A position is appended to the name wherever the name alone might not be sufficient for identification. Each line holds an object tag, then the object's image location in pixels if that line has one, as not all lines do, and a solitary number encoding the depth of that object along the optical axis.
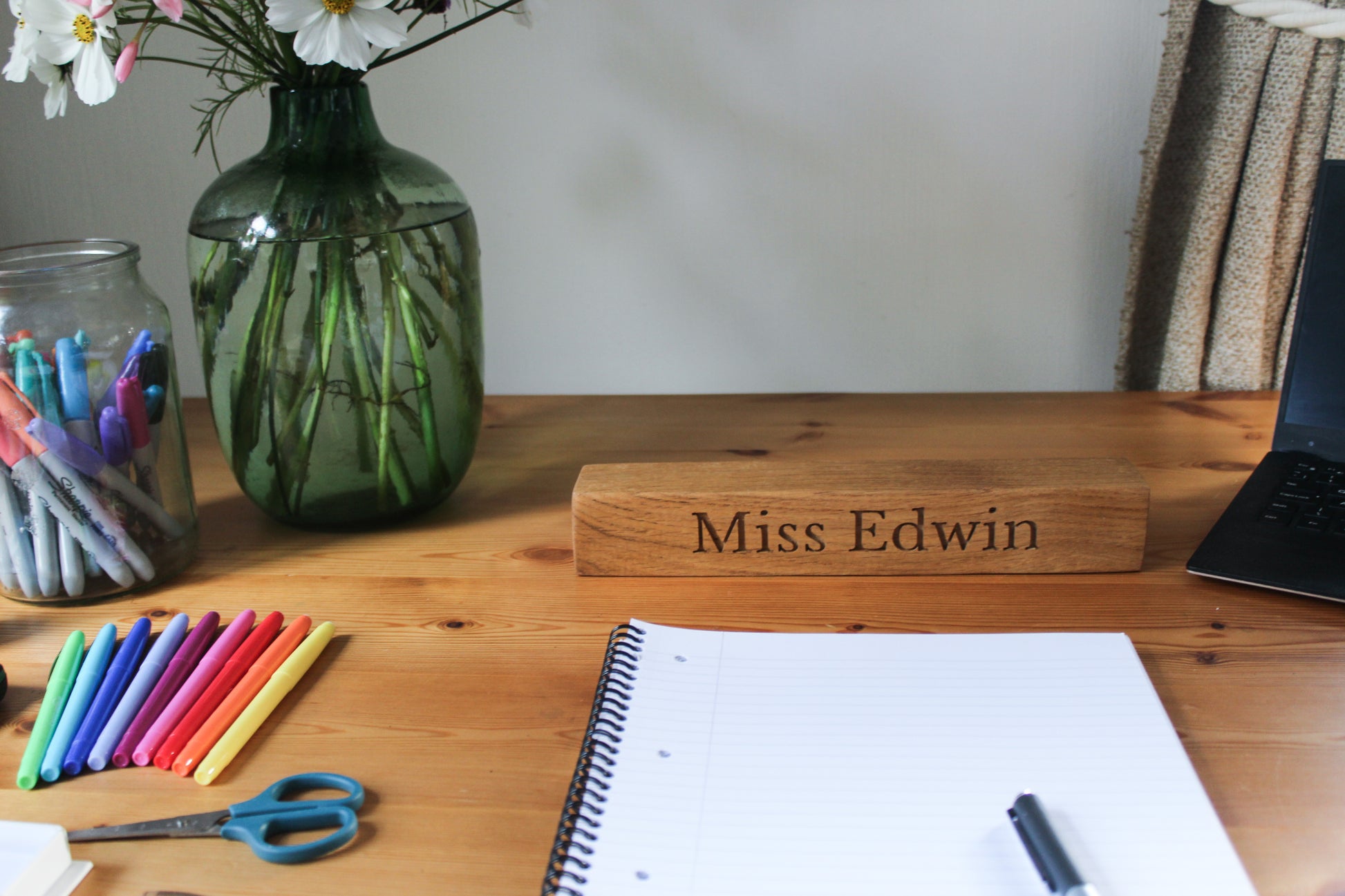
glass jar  0.61
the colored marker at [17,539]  0.62
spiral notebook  0.42
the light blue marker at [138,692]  0.51
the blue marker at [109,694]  0.50
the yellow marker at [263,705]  0.50
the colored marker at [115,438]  0.63
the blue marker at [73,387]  0.62
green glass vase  0.66
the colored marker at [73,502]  0.61
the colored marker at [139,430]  0.64
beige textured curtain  0.85
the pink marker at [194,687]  0.51
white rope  0.82
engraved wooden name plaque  0.65
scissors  0.45
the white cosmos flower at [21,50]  0.60
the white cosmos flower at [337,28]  0.58
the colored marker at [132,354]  0.64
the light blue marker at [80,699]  0.50
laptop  0.63
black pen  0.39
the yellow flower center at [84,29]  0.60
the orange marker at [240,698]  0.50
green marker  0.50
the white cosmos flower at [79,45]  0.59
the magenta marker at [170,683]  0.51
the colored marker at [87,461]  0.61
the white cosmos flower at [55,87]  0.64
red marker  0.51
